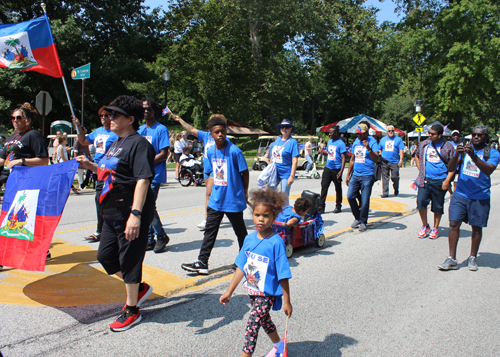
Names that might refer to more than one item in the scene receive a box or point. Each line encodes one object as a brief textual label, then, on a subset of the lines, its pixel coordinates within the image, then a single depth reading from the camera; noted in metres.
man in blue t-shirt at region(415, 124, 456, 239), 6.90
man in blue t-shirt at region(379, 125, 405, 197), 12.52
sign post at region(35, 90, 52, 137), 12.60
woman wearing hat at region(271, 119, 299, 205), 7.09
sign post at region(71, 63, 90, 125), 10.33
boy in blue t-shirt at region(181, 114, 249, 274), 4.81
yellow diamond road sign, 22.97
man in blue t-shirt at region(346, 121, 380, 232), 7.51
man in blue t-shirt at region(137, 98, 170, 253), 5.54
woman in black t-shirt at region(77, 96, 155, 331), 3.40
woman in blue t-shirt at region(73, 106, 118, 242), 5.52
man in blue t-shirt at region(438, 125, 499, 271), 5.19
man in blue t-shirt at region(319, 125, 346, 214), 9.09
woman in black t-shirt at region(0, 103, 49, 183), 4.88
